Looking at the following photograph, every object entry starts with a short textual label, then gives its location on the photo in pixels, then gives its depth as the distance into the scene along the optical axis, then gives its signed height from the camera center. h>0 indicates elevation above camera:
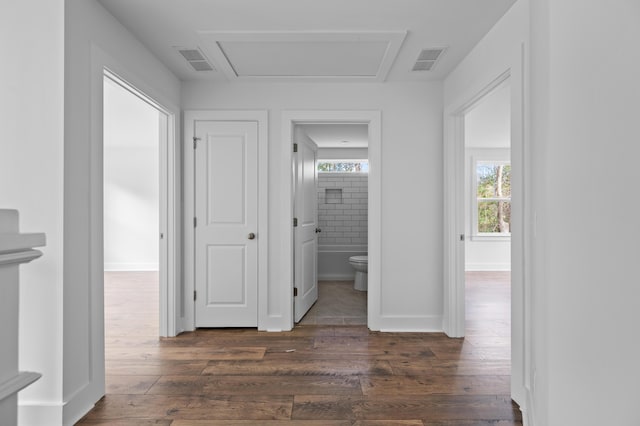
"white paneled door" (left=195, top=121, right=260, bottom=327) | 3.44 -0.13
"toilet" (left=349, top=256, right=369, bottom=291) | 5.02 -0.79
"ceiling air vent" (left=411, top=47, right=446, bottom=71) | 2.81 +1.18
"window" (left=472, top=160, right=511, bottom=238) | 6.89 +0.24
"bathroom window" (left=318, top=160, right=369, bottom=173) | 6.26 +0.74
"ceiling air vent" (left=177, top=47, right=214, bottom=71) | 2.82 +1.17
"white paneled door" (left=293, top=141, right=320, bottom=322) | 3.66 -0.19
